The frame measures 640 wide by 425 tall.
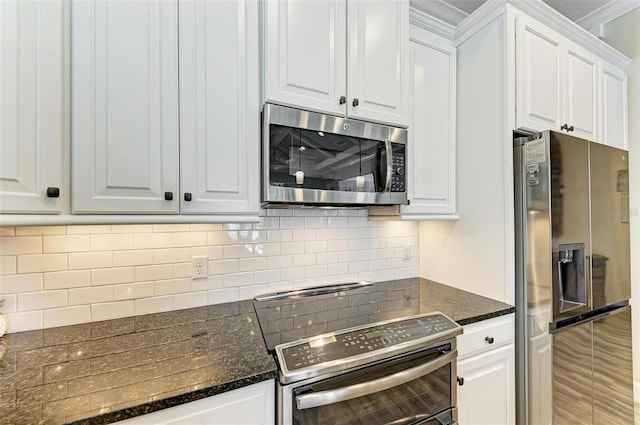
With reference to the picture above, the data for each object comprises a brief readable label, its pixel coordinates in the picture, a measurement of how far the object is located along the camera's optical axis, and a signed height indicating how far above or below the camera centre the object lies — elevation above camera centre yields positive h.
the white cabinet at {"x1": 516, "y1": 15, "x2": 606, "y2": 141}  1.53 +0.78
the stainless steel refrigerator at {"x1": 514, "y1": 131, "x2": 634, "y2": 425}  1.38 -0.36
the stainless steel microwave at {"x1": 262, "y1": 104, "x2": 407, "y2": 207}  1.22 +0.25
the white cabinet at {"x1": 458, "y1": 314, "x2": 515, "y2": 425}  1.32 -0.77
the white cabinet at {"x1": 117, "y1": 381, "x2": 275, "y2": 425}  0.77 -0.57
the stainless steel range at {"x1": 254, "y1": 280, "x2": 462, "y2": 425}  0.91 -0.53
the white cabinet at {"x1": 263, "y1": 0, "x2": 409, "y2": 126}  1.22 +0.74
